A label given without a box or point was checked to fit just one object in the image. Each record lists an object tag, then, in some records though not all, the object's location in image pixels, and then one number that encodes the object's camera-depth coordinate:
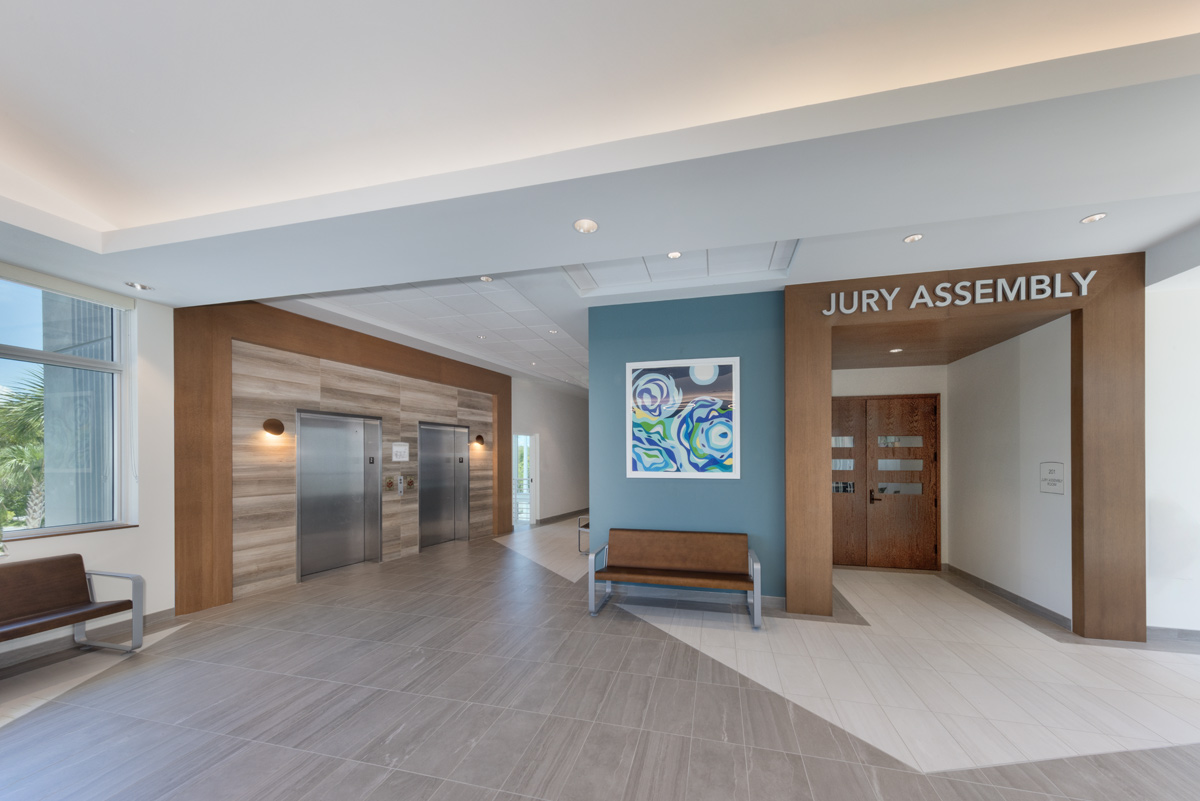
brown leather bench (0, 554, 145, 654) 3.88
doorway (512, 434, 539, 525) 12.19
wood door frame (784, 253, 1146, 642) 4.43
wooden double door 7.17
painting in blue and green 5.60
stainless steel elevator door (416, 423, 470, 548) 9.05
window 4.23
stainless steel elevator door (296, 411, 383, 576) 6.88
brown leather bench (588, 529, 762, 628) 5.03
